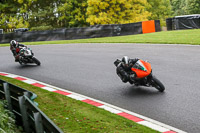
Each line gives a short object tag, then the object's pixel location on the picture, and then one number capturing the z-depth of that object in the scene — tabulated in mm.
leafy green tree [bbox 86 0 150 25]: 48000
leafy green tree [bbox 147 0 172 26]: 67938
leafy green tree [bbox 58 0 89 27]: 56312
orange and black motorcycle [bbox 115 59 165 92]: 8828
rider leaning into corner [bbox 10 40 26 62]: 15695
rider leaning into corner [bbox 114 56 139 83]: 9121
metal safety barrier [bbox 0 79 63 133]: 4809
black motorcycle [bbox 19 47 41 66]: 15094
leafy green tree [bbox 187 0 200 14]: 78438
